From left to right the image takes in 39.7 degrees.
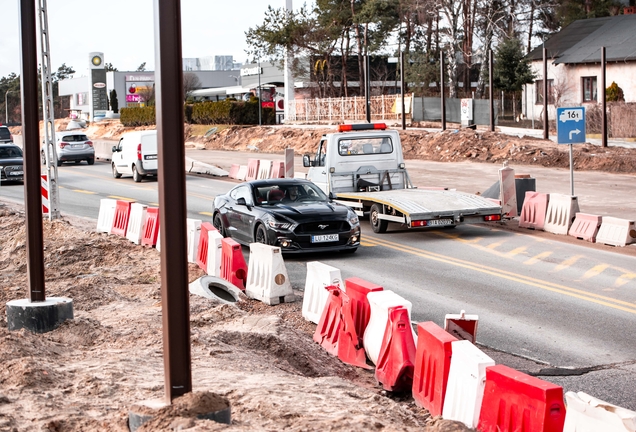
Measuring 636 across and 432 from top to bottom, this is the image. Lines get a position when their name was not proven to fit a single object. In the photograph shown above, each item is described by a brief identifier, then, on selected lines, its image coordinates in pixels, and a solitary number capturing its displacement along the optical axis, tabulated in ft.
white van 108.06
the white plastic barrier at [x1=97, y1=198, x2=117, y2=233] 64.19
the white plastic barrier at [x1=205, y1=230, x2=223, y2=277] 46.19
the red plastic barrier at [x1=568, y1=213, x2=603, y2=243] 58.08
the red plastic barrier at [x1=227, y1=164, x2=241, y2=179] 116.26
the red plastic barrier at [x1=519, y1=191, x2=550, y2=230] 63.21
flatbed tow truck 61.52
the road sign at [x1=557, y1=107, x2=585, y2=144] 62.75
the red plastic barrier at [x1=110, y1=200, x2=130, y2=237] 61.87
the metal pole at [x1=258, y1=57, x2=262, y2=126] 196.76
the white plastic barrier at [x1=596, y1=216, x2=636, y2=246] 55.52
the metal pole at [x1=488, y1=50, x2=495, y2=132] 130.93
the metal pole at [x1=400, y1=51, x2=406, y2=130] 150.61
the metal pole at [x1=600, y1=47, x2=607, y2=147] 111.65
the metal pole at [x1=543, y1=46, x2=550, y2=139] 121.48
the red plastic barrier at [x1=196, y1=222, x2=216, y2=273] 48.65
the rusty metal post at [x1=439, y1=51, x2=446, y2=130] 142.20
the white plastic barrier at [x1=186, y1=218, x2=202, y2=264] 50.29
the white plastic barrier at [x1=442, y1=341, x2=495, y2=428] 21.77
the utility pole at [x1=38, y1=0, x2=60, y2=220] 62.39
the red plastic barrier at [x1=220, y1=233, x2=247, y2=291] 44.32
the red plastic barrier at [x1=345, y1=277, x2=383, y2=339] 31.60
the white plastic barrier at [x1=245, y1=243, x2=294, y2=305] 40.75
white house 157.48
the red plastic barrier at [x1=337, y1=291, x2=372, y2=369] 30.53
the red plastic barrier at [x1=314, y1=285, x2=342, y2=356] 32.01
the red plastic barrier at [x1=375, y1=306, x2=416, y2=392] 27.09
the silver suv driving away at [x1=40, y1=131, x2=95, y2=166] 139.54
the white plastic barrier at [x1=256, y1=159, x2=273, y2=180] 106.83
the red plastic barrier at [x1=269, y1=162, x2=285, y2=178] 104.22
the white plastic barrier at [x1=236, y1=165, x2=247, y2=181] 113.80
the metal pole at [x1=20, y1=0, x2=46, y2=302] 33.96
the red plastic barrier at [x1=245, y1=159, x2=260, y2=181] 110.42
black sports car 51.47
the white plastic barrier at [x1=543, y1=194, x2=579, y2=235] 60.80
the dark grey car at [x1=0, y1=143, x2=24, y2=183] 110.93
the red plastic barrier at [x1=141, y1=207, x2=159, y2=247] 56.95
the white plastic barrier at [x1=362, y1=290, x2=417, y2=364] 28.91
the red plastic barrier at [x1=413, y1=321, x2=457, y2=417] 23.97
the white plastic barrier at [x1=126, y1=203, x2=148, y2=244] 58.69
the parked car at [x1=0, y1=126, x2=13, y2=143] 160.35
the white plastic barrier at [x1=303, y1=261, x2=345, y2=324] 35.37
